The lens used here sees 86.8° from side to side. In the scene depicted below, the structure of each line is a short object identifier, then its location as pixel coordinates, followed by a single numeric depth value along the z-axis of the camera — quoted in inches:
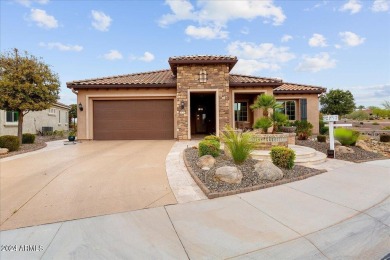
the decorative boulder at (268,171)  201.6
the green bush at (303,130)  509.4
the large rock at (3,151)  353.3
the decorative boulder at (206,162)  242.6
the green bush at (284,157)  230.8
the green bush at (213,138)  323.6
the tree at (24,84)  427.2
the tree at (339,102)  890.0
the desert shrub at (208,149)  279.6
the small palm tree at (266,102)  369.4
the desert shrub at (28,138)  491.2
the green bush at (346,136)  387.9
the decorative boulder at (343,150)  340.5
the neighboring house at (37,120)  602.4
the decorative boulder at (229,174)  190.1
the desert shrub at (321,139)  451.5
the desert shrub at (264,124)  357.7
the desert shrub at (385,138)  470.9
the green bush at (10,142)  374.6
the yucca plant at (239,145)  239.0
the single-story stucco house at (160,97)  514.3
